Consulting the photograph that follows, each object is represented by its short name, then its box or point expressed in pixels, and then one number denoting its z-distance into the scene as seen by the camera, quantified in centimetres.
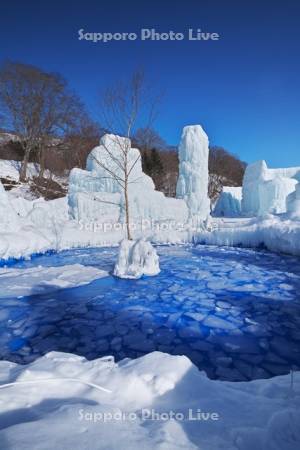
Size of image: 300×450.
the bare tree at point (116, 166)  1366
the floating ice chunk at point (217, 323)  371
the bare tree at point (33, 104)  1931
